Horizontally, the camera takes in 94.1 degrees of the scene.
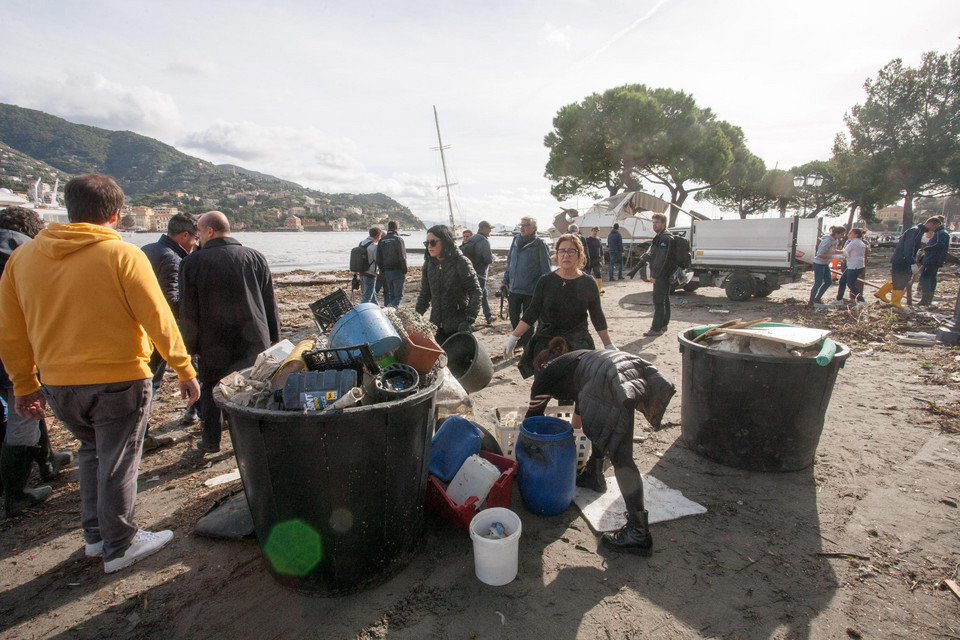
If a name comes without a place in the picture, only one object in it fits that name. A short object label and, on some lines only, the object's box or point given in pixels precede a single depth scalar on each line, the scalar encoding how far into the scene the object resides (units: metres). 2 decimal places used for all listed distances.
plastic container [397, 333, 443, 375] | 2.53
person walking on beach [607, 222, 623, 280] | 16.48
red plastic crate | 2.57
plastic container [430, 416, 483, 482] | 2.85
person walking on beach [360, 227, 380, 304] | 8.70
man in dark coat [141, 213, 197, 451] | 3.83
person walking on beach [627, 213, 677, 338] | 7.20
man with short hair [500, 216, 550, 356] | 6.07
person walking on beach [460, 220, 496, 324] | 8.09
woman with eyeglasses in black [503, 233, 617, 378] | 3.74
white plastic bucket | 2.18
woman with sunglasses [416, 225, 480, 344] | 4.48
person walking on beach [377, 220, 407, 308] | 8.23
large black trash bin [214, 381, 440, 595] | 1.89
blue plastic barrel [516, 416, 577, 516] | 2.73
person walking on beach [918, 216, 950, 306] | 8.85
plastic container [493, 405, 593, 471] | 3.18
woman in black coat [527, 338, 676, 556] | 2.43
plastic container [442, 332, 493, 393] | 4.13
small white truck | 10.51
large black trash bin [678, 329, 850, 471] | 3.10
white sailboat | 40.55
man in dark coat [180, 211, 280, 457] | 3.35
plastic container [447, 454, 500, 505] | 2.66
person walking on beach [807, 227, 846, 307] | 9.42
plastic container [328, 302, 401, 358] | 2.50
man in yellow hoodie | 2.13
